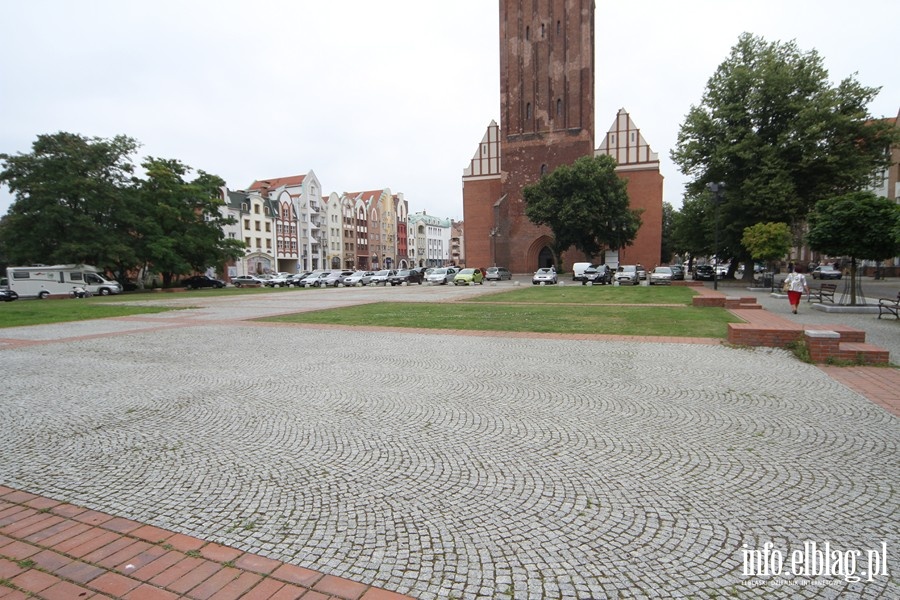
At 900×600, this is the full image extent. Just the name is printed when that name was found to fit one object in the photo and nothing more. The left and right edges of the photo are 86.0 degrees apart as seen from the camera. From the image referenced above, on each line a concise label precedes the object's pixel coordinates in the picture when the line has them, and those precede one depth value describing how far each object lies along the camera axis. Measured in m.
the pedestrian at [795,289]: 14.76
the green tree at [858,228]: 13.91
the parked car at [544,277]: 40.01
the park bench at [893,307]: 12.62
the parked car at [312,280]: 51.69
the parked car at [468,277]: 43.72
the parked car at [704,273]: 43.61
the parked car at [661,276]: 38.34
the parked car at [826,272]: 42.84
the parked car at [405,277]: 49.16
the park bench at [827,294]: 16.31
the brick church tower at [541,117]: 54.34
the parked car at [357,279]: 50.70
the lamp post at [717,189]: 25.50
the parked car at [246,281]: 56.28
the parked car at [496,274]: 50.38
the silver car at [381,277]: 50.12
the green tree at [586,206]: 45.28
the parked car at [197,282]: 47.59
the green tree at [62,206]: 35.81
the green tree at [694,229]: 37.69
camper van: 37.50
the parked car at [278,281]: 53.53
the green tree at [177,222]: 39.50
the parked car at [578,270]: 40.66
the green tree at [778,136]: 28.03
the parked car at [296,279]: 53.31
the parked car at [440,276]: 46.71
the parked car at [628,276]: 38.75
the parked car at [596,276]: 39.22
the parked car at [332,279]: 52.59
